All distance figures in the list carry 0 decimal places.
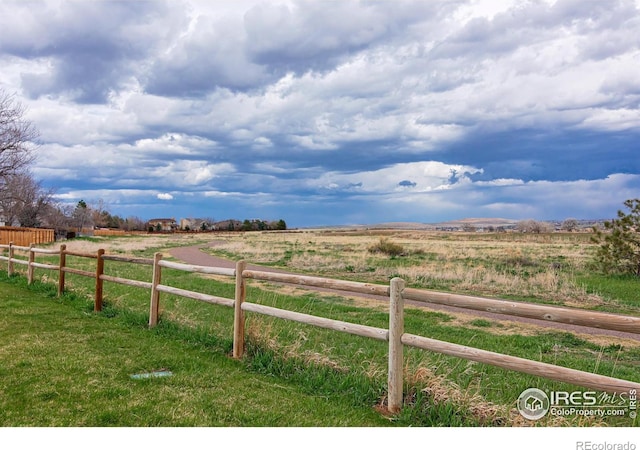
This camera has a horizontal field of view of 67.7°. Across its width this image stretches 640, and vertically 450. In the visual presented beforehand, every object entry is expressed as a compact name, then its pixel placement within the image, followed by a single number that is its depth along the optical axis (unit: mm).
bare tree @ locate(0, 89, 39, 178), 28844
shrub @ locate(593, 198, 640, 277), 19688
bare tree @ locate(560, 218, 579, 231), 82731
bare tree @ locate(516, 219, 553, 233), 87762
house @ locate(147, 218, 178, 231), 132275
